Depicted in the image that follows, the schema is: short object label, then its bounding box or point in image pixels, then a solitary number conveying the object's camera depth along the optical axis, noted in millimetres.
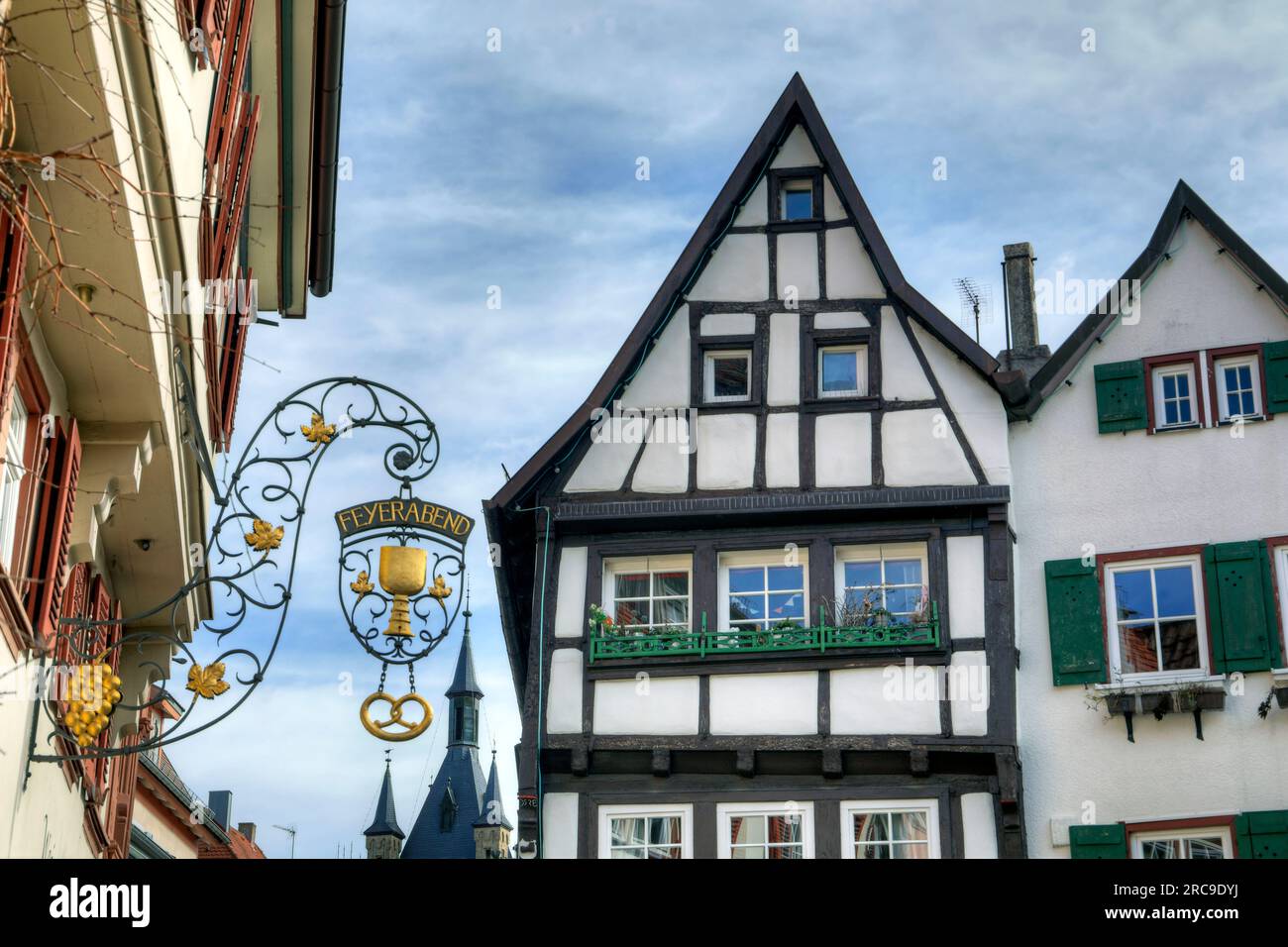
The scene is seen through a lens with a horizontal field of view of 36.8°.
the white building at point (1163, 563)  16641
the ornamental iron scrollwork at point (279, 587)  7962
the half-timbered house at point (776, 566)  16812
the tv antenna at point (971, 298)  24125
